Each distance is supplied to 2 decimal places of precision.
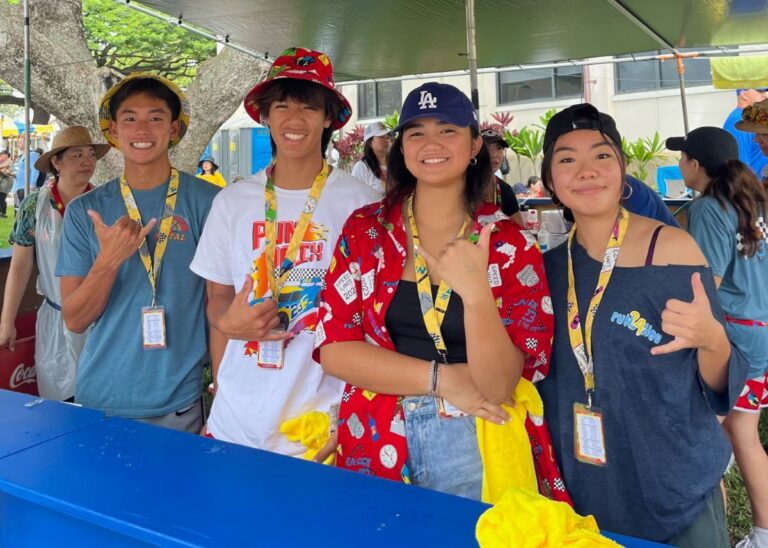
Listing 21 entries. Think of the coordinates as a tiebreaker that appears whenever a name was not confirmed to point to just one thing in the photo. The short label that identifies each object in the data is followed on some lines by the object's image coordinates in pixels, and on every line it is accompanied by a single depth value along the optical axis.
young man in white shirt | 1.87
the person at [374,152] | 5.43
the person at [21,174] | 9.61
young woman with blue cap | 1.49
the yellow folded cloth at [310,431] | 1.84
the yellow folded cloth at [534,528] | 0.98
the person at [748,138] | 6.59
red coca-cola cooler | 3.48
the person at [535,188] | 10.58
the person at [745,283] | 2.88
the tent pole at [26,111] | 3.86
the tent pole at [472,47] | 3.49
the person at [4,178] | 16.31
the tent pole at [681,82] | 6.91
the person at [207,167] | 11.82
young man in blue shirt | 2.13
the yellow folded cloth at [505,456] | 1.51
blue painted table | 1.09
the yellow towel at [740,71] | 7.33
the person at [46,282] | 3.25
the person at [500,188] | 1.82
